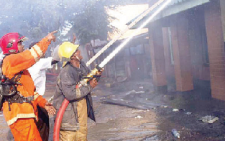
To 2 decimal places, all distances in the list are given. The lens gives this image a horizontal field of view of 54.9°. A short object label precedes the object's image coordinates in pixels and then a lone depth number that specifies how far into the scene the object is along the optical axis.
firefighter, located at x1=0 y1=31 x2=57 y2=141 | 3.12
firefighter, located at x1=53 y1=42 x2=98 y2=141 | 3.42
